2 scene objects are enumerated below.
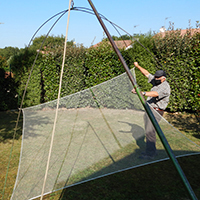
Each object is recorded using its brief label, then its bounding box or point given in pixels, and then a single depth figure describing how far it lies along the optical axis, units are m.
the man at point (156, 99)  2.46
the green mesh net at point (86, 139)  2.16
